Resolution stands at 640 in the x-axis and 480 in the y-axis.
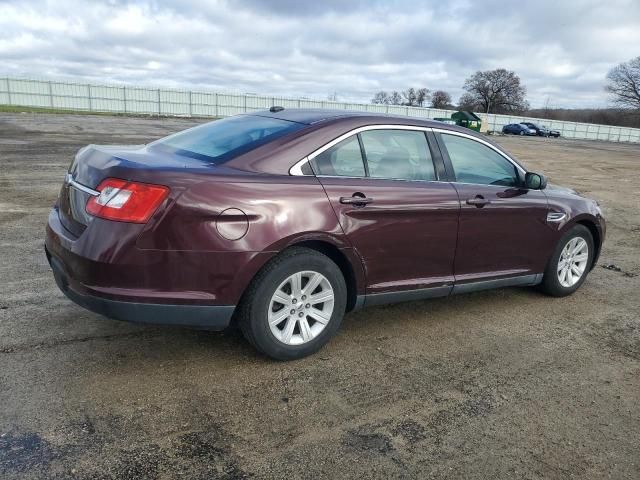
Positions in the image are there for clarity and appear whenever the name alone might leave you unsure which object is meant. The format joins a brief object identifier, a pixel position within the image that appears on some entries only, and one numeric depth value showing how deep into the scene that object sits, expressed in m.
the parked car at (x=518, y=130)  56.59
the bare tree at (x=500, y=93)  104.06
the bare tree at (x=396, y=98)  105.94
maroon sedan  3.09
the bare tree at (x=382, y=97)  105.00
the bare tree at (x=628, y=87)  85.31
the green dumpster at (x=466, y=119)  32.38
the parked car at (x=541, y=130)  57.66
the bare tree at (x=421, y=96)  107.38
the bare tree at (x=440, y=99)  106.00
